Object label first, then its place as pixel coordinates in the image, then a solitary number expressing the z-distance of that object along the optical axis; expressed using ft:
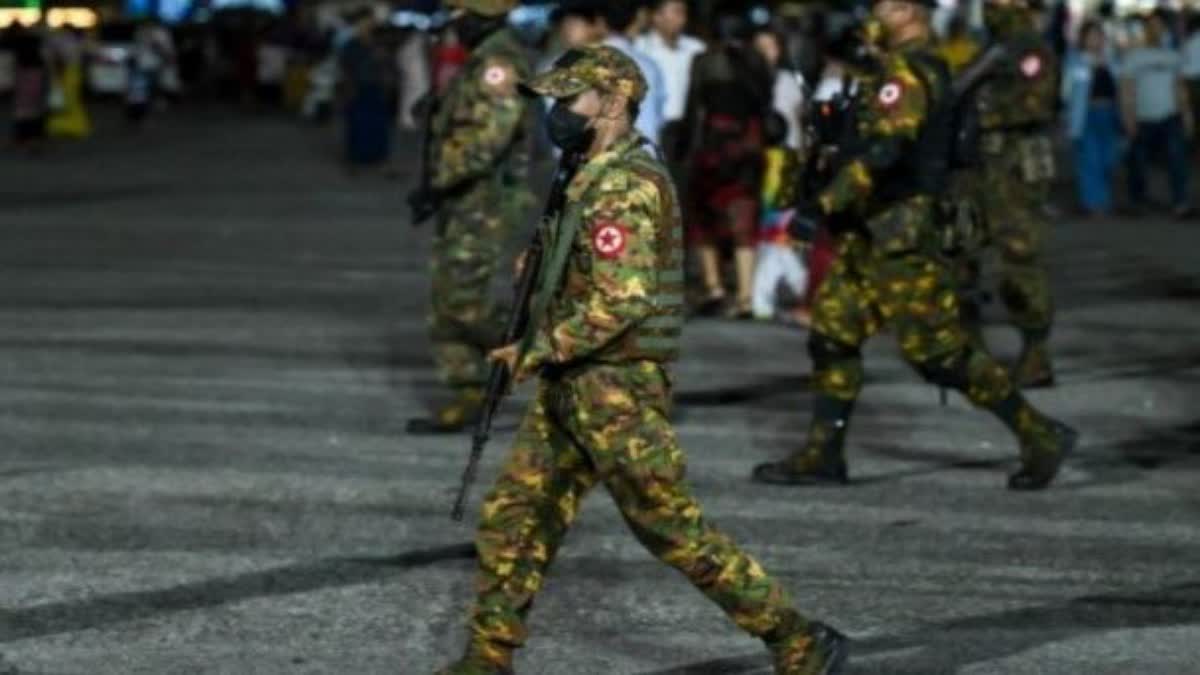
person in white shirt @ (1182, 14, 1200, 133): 112.27
